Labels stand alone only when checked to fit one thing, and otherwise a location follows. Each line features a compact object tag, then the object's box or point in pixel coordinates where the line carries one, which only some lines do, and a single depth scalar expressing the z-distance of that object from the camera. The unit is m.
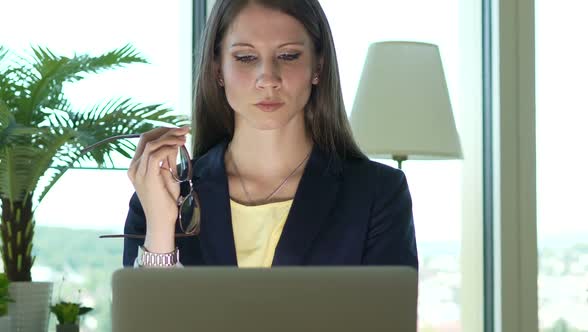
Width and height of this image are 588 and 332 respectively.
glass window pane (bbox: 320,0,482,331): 4.67
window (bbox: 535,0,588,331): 4.84
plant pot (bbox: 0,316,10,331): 3.08
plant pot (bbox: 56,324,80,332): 3.42
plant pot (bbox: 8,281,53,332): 3.38
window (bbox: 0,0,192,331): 4.32
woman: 2.03
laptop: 0.97
